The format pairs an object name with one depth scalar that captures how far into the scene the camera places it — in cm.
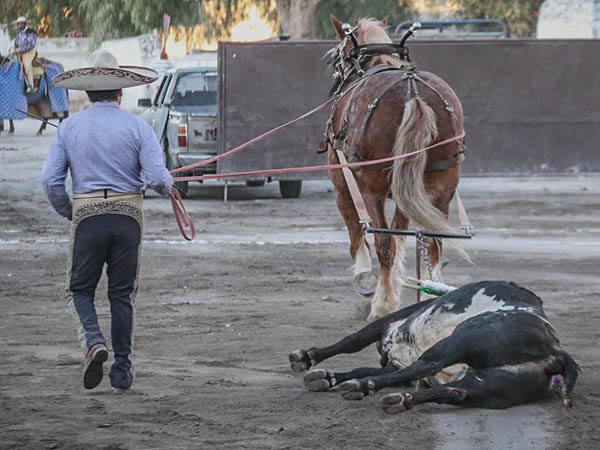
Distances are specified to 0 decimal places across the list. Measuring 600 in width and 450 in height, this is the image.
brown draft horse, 1730
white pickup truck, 3759
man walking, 1315
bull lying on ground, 1150
